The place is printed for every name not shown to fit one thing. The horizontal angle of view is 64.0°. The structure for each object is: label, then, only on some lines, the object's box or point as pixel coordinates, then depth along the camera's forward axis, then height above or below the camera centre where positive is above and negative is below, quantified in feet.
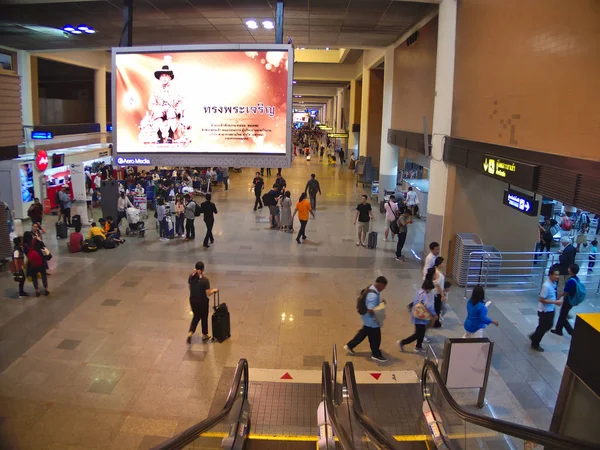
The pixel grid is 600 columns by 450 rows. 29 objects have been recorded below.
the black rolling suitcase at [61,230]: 47.21 -9.22
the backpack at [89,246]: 43.34 -9.75
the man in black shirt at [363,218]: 44.78 -6.81
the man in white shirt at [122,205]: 50.22 -7.00
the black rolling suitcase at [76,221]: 46.48 -8.11
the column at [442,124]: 36.47 +1.85
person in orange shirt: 47.52 -6.60
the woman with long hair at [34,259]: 31.30 -7.97
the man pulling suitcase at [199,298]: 25.58 -8.38
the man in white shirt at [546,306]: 24.88 -7.99
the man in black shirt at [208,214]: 44.62 -6.76
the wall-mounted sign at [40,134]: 64.39 +0.12
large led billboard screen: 24.17 +1.94
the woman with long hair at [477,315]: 22.59 -7.77
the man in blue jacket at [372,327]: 23.40 -8.95
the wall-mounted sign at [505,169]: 24.50 -1.09
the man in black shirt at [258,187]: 62.90 -5.82
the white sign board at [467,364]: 19.88 -8.89
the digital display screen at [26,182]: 55.62 -5.45
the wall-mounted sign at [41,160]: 58.70 -2.99
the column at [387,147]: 63.36 -0.20
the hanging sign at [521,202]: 27.07 -3.03
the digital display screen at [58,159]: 64.49 -3.13
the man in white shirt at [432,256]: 29.37 -6.72
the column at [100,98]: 93.35 +7.52
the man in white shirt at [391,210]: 46.80 -6.23
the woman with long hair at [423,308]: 24.44 -8.12
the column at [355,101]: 105.81 +9.64
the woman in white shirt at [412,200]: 60.38 -6.63
